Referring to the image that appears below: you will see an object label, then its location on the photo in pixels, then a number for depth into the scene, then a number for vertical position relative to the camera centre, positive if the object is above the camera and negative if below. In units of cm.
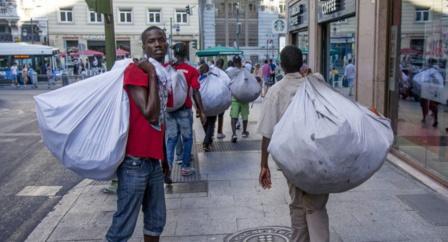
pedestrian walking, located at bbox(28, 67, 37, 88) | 2984 -142
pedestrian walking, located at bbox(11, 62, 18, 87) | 3027 -132
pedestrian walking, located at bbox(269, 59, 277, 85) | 2325 -96
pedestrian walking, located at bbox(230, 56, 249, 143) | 961 -116
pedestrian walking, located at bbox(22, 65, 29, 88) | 3009 -137
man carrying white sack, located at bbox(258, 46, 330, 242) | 340 -81
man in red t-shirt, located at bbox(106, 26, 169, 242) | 327 -61
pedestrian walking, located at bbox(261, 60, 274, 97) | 2164 -111
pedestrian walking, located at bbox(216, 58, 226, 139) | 985 -152
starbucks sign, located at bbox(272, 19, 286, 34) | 1532 +71
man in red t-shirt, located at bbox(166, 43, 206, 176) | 652 -86
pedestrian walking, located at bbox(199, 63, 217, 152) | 852 -127
